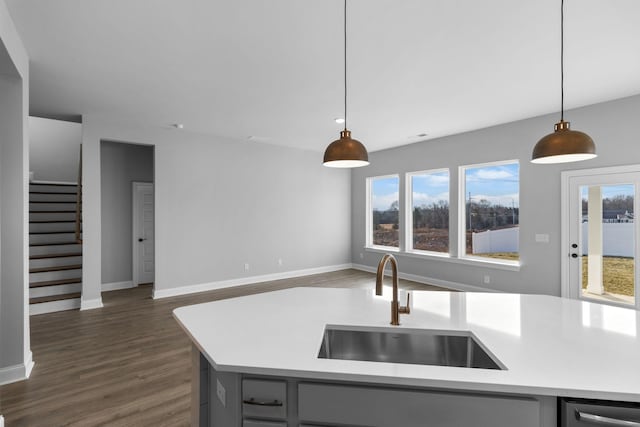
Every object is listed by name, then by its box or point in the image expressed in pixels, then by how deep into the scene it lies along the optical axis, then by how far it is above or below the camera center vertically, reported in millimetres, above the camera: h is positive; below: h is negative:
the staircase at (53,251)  4566 -595
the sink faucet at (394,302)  1483 -426
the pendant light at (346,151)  1804 +362
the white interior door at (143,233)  5840 -332
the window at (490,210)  5039 +87
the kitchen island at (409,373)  1046 -541
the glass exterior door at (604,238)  3811 -281
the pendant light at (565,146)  1574 +348
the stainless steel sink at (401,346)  1503 -631
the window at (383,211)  6938 +95
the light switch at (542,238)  4527 -318
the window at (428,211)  6012 +85
